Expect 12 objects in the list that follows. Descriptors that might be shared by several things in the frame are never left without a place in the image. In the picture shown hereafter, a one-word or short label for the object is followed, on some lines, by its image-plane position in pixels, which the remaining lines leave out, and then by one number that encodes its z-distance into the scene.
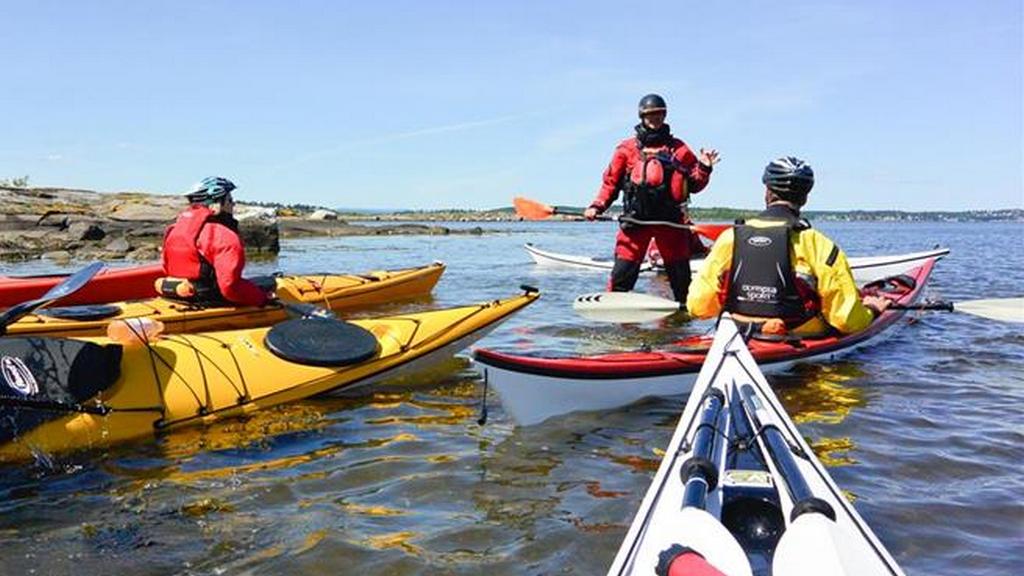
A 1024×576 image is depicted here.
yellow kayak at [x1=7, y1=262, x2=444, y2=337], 6.05
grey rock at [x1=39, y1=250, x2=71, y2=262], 17.28
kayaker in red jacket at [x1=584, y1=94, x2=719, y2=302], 7.46
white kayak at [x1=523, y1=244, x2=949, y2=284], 11.38
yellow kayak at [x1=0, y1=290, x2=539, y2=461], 3.92
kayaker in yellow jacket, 4.87
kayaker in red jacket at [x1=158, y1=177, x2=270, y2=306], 5.96
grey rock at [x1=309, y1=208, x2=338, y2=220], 49.01
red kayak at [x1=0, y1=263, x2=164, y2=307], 7.84
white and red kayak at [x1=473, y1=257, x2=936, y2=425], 4.17
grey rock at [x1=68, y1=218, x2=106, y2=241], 20.06
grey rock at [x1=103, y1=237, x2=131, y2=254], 18.75
